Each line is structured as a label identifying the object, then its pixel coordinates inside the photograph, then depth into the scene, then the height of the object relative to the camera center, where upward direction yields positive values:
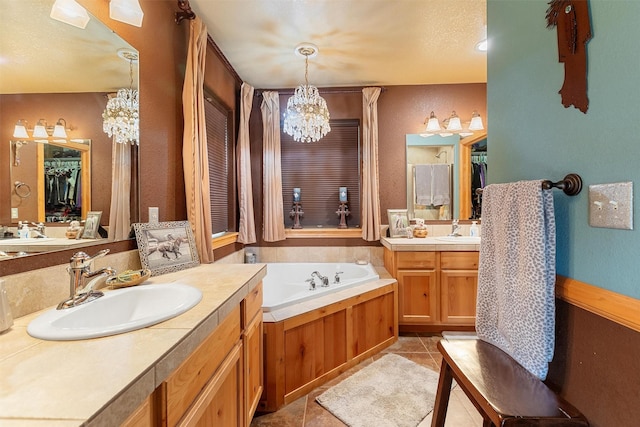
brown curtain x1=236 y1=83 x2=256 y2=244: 2.98 +0.40
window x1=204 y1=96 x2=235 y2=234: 2.64 +0.49
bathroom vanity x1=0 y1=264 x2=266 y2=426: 0.50 -0.34
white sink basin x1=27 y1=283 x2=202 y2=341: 0.76 -0.33
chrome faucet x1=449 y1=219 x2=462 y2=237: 3.11 -0.21
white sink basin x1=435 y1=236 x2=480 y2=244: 2.76 -0.30
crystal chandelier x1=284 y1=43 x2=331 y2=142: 2.42 +0.88
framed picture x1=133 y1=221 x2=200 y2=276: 1.45 -0.19
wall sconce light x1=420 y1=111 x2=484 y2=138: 3.11 +0.97
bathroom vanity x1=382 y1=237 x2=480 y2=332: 2.64 -0.70
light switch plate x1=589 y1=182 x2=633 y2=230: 0.72 +0.01
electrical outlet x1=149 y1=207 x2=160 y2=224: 1.59 -0.02
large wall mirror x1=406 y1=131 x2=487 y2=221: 3.19 +0.40
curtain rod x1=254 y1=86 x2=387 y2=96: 3.21 +1.41
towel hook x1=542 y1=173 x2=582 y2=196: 0.87 +0.08
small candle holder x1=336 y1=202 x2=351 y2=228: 3.25 -0.02
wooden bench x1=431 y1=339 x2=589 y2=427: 0.80 -0.59
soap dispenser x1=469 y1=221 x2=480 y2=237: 3.10 -0.23
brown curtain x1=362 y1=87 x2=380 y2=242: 3.08 +0.48
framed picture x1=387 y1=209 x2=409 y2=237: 3.09 -0.13
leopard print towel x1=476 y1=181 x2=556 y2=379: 0.92 -0.24
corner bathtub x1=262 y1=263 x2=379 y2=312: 2.93 -0.70
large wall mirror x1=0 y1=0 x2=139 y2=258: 0.93 +0.41
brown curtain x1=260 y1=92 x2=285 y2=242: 3.09 +0.46
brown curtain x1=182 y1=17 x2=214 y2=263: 1.83 +0.45
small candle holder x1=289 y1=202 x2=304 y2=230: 3.27 -0.03
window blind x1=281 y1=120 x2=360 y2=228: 3.34 +0.56
